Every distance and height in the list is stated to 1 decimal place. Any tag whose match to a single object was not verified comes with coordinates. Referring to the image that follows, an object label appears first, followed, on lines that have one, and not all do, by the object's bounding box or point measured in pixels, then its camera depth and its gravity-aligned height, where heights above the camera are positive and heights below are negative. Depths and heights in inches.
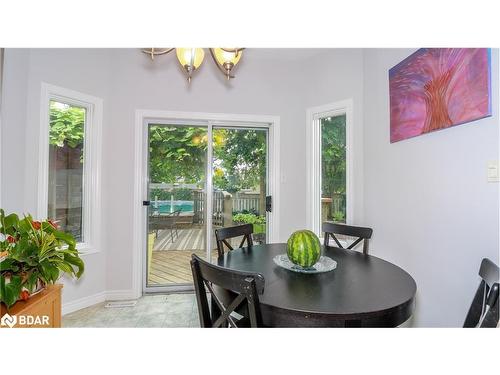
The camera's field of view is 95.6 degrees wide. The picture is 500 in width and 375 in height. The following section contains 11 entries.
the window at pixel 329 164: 101.3 +12.3
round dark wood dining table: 33.0 -17.5
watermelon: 48.3 -12.9
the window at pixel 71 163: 83.2 +10.6
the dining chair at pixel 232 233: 69.9 -14.3
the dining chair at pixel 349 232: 71.8 -14.0
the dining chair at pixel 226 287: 32.7 -15.1
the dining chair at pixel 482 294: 37.5 -18.3
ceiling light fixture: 56.3 +34.1
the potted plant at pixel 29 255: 44.1 -13.3
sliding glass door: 108.7 -0.3
